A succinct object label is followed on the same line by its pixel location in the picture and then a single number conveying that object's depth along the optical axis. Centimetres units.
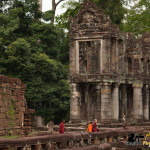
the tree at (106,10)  5084
